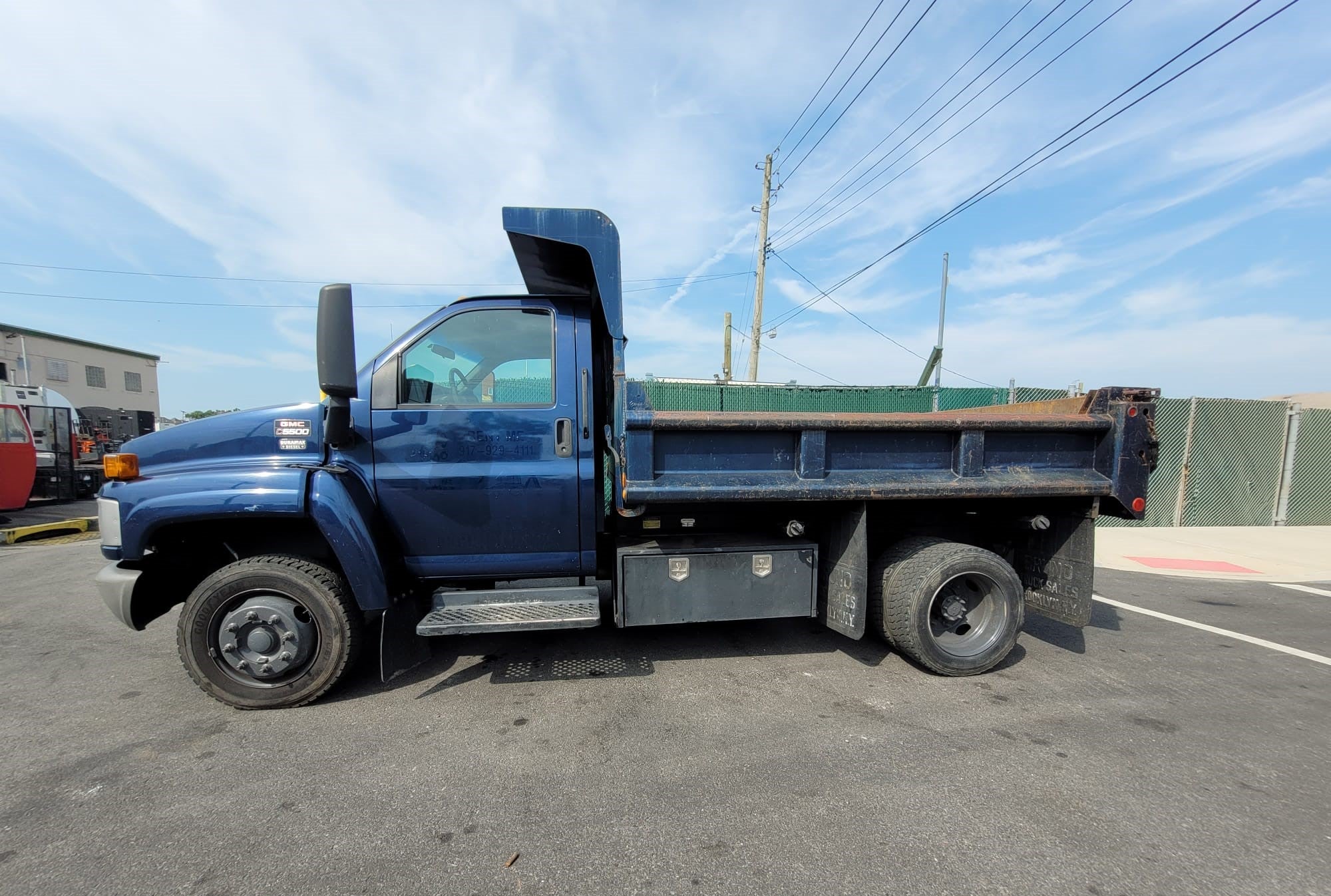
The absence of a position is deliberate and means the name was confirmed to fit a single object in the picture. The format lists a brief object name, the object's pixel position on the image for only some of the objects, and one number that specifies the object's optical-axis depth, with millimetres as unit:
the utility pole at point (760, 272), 16677
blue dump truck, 3004
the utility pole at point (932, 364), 8836
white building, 29438
